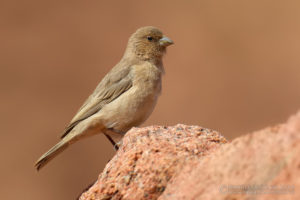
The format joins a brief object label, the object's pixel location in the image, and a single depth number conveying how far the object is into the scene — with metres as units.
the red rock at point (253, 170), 5.75
